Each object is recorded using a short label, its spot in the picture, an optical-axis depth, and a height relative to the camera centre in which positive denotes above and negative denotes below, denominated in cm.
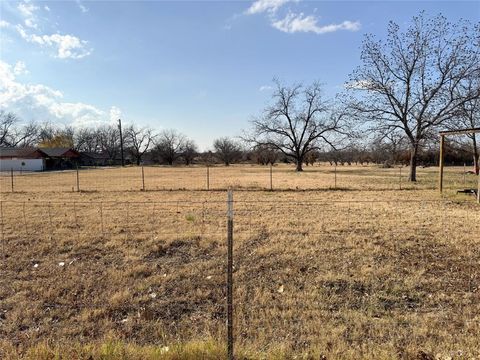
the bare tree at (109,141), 11619 +670
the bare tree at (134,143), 10900 +546
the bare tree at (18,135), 10356 +736
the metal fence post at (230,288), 342 -121
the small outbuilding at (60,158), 7150 +90
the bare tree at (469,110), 2523 +337
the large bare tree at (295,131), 5719 +475
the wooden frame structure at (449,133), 1524 +120
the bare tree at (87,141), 12112 +684
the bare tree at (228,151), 10400 +293
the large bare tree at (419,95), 2481 +440
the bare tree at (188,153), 10616 +254
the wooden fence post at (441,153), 1812 +38
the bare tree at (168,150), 10606 +341
